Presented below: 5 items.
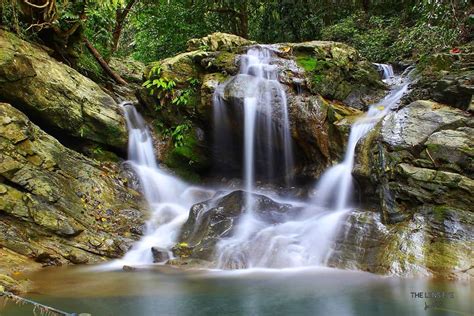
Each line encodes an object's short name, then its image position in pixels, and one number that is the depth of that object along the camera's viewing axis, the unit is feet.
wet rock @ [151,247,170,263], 23.93
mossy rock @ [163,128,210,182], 35.24
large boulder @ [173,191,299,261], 24.13
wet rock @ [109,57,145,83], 47.52
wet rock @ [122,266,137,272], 21.85
